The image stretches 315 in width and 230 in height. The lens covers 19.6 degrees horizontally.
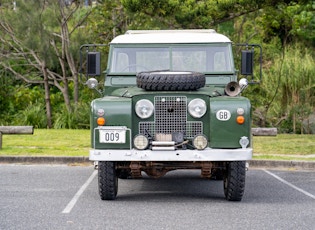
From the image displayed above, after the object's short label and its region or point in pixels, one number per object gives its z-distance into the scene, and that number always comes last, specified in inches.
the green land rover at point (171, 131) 455.8
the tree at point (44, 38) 1119.1
